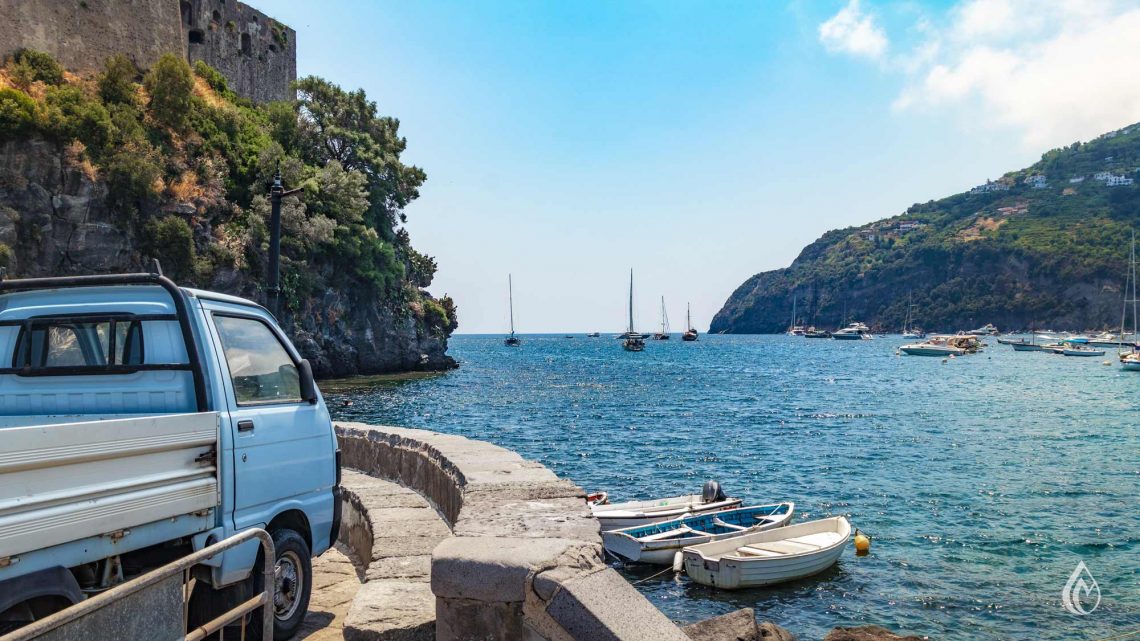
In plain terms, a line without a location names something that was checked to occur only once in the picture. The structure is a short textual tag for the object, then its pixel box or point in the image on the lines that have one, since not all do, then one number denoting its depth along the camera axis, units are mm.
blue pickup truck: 2902
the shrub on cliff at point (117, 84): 43719
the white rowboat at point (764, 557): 14555
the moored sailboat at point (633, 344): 127688
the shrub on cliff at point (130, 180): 39281
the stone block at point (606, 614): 3038
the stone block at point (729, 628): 10125
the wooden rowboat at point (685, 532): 15945
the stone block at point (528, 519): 4055
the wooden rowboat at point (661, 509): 17344
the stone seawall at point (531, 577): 3166
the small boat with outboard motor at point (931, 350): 102375
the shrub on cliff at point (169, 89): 45406
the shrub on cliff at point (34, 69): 39000
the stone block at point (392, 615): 3920
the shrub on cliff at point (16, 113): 35438
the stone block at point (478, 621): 3479
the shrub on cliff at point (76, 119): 37656
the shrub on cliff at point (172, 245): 40312
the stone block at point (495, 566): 3445
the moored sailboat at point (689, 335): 175500
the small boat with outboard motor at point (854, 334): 170750
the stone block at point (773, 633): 10914
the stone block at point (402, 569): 4805
